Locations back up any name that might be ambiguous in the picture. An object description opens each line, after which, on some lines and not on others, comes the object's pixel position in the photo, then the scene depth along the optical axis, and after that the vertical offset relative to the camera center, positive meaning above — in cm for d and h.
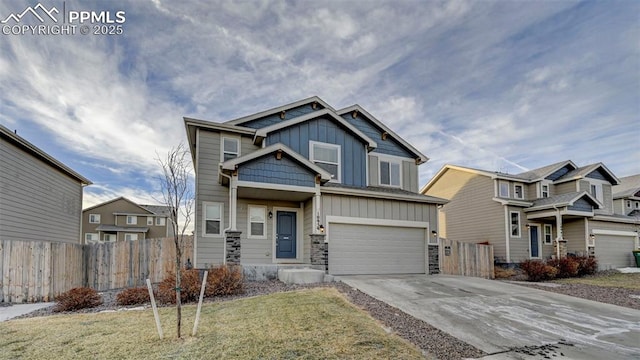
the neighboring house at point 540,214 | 1928 -25
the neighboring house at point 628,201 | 2452 +56
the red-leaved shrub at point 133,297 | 877 -212
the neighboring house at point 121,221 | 3697 -112
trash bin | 2149 -283
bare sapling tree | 632 +41
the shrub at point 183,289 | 860 -190
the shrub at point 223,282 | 910 -186
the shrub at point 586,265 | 1788 -284
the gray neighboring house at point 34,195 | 1198 +67
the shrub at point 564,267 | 1702 -273
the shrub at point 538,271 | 1577 -272
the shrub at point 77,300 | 838 -211
